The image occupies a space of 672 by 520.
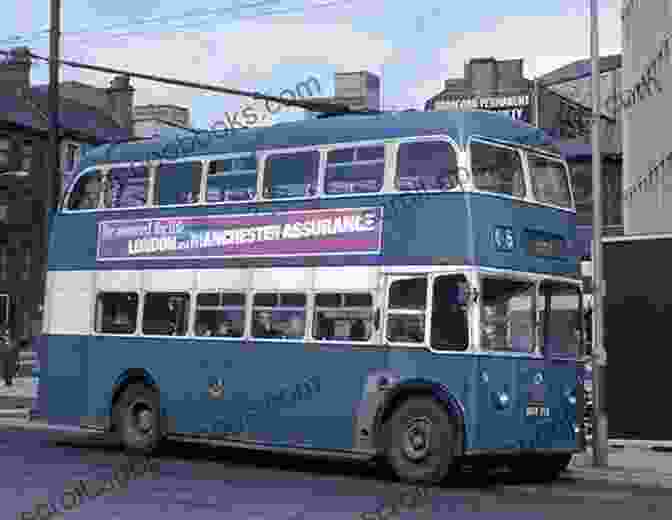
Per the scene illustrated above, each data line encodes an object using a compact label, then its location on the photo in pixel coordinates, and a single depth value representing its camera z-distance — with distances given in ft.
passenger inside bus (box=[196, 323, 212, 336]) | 56.85
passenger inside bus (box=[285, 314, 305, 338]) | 53.00
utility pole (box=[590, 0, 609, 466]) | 56.13
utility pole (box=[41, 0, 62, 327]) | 78.02
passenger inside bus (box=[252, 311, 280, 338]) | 54.24
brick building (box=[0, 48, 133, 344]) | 209.77
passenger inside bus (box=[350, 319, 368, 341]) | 50.75
